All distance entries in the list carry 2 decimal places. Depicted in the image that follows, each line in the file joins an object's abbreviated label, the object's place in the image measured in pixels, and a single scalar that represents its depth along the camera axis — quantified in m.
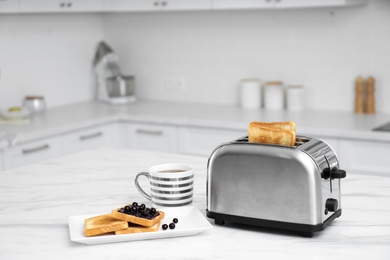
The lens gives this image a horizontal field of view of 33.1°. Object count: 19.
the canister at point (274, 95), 4.35
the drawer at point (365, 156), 3.56
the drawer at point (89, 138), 4.11
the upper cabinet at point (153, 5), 4.29
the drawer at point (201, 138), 4.07
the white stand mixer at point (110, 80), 4.87
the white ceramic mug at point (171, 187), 1.93
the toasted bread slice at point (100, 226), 1.71
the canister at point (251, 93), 4.45
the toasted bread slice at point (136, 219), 1.73
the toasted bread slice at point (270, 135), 1.77
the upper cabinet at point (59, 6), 4.14
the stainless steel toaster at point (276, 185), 1.68
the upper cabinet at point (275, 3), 3.84
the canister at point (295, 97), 4.29
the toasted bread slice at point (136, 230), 1.71
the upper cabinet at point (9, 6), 3.99
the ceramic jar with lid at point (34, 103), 4.48
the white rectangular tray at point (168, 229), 1.69
